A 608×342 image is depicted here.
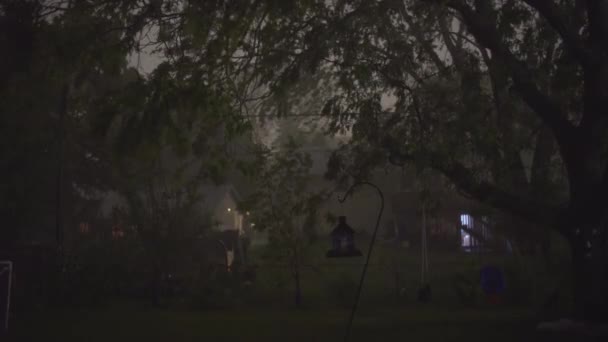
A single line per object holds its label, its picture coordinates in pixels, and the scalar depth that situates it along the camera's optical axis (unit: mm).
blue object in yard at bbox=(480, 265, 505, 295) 16203
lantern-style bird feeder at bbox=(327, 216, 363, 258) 10531
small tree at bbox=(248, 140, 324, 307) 16172
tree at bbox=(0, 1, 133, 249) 10086
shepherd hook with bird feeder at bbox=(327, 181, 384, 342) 10492
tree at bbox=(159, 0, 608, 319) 10672
